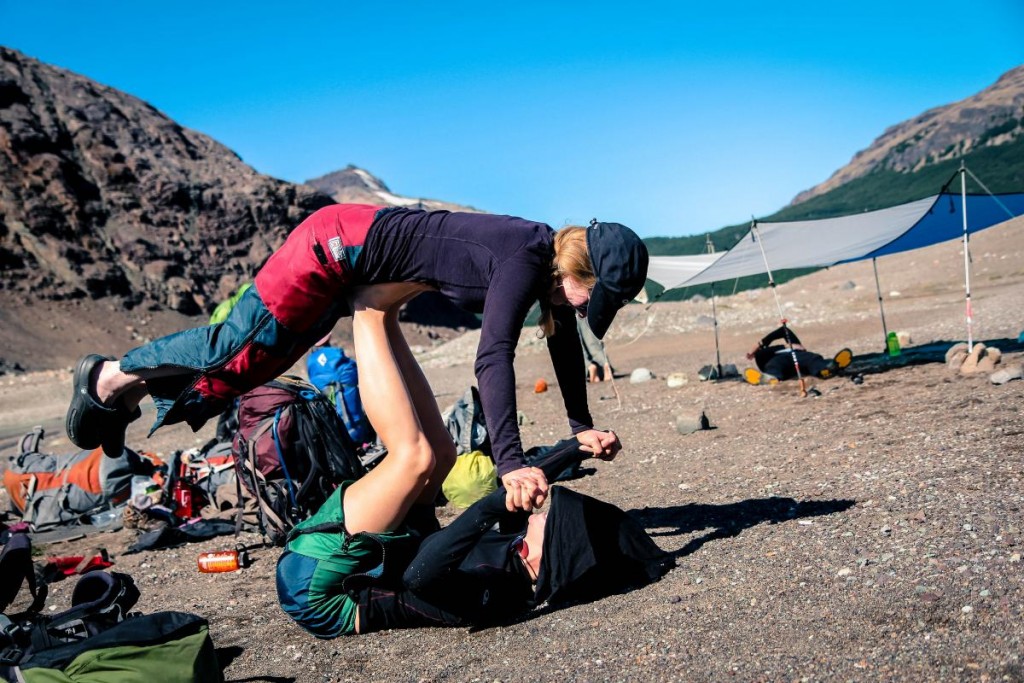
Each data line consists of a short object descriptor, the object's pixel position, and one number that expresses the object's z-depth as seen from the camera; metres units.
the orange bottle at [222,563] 4.98
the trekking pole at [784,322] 8.85
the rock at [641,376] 13.41
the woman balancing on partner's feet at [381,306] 3.16
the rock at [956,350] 9.15
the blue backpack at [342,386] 6.93
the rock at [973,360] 8.34
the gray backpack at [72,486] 6.71
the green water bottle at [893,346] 11.55
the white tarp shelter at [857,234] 11.10
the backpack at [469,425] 6.32
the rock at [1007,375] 7.08
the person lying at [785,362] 10.06
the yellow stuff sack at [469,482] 5.64
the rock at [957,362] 8.83
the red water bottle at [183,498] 6.08
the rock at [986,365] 8.22
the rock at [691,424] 7.55
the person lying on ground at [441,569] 3.41
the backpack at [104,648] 2.58
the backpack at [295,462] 5.12
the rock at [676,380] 11.90
